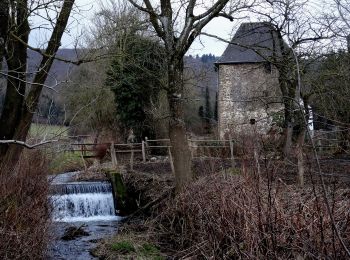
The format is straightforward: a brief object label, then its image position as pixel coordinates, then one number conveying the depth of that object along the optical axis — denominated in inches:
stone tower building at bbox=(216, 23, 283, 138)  1164.5
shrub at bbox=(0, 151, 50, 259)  249.8
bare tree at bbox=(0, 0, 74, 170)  348.2
